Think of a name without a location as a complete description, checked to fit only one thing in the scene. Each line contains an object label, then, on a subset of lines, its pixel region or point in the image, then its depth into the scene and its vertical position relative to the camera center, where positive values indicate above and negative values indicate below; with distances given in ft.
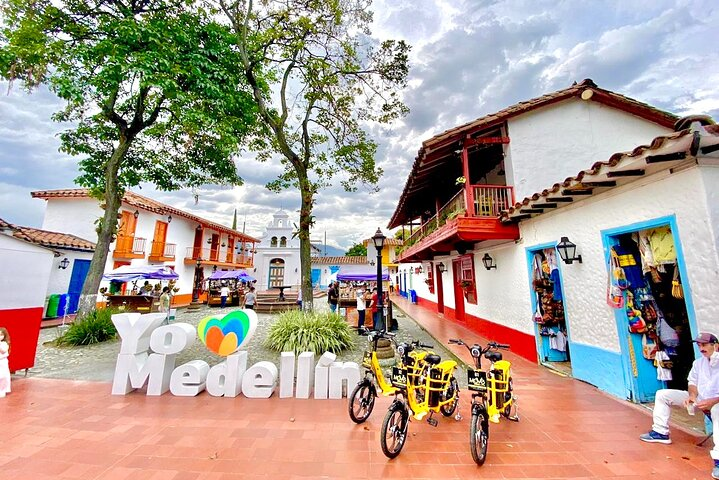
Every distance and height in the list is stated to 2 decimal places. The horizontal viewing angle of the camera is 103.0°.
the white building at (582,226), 10.76 +3.32
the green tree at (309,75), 27.63 +21.65
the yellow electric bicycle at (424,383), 10.81 -3.76
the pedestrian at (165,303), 37.35 -2.52
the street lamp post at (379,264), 23.47 +1.77
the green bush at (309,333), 22.26 -4.00
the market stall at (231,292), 55.77 -1.64
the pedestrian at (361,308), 30.63 -2.51
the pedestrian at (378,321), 23.26 -2.94
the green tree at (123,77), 24.16 +18.50
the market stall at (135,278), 35.60 +0.66
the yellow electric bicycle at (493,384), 10.71 -3.71
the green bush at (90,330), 24.85 -4.17
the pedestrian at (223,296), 53.83 -2.27
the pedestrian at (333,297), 42.70 -1.91
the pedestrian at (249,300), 45.89 -2.56
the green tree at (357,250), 163.32 +20.13
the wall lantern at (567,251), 15.75 +1.89
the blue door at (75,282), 41.88 +0.17
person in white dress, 14.10 -4.24
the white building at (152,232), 48.11 +10.05
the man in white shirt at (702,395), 8.59 -3.43
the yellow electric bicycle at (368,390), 11.36 -4.17
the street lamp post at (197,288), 57.06 -1.02
